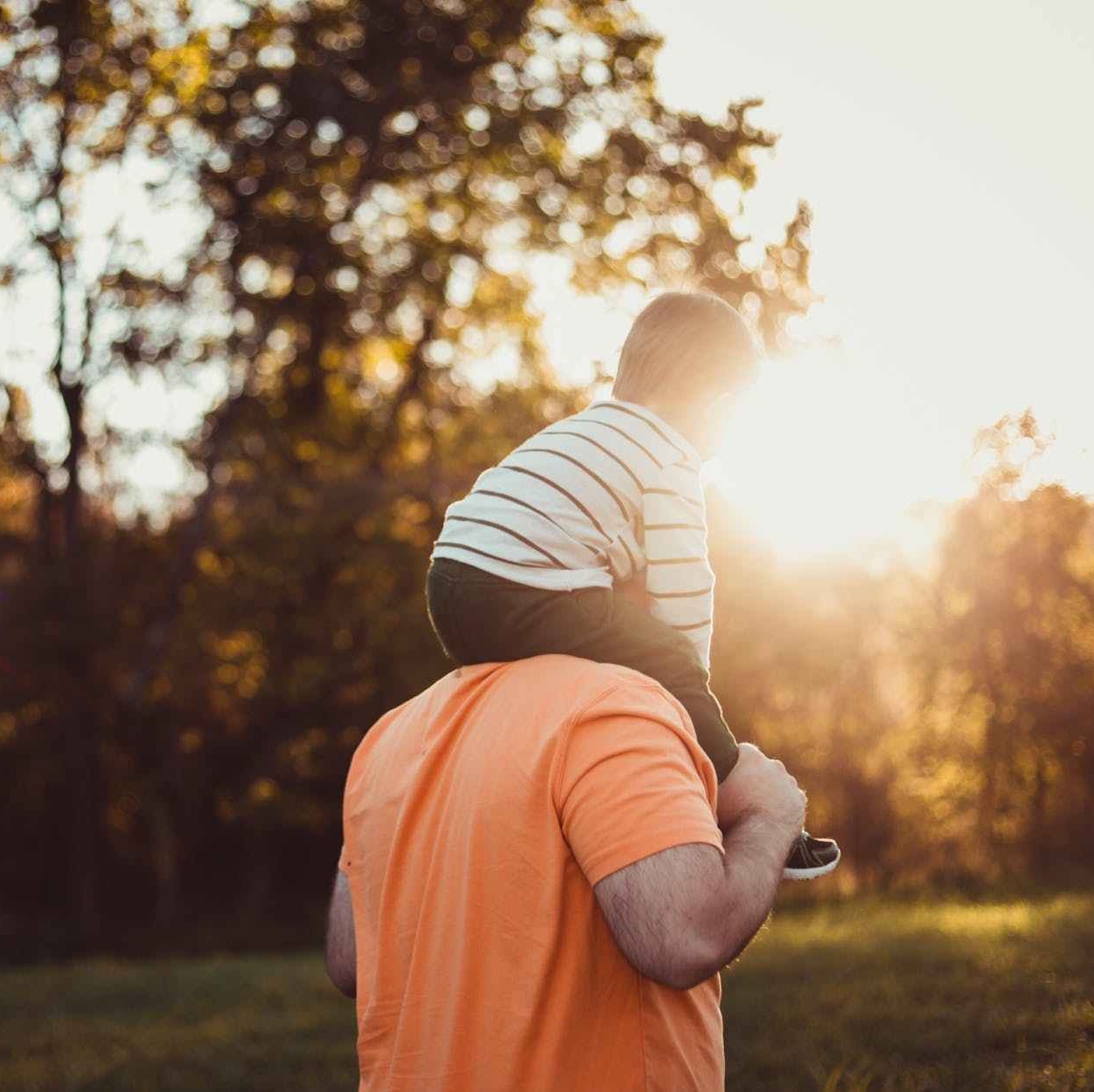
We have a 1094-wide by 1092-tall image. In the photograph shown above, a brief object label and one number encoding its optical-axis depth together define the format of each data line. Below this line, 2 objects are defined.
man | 1.69
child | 2.41
